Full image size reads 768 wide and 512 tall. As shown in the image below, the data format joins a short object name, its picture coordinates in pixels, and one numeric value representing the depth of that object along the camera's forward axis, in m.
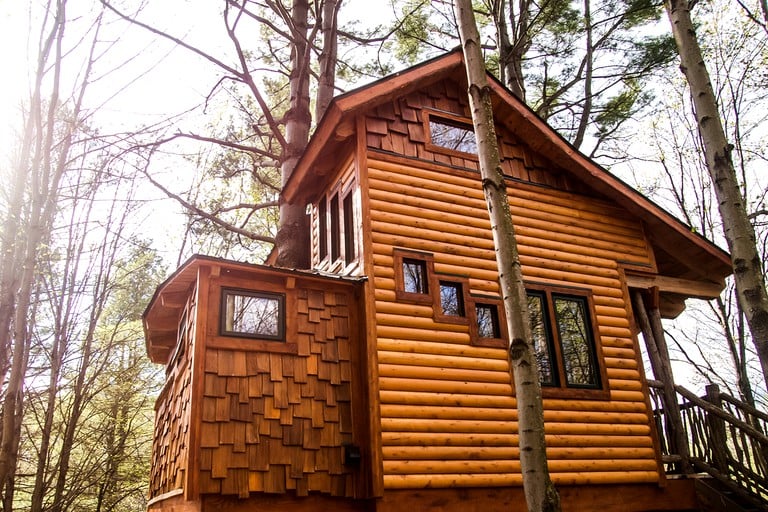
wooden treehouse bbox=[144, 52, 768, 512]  7.03
